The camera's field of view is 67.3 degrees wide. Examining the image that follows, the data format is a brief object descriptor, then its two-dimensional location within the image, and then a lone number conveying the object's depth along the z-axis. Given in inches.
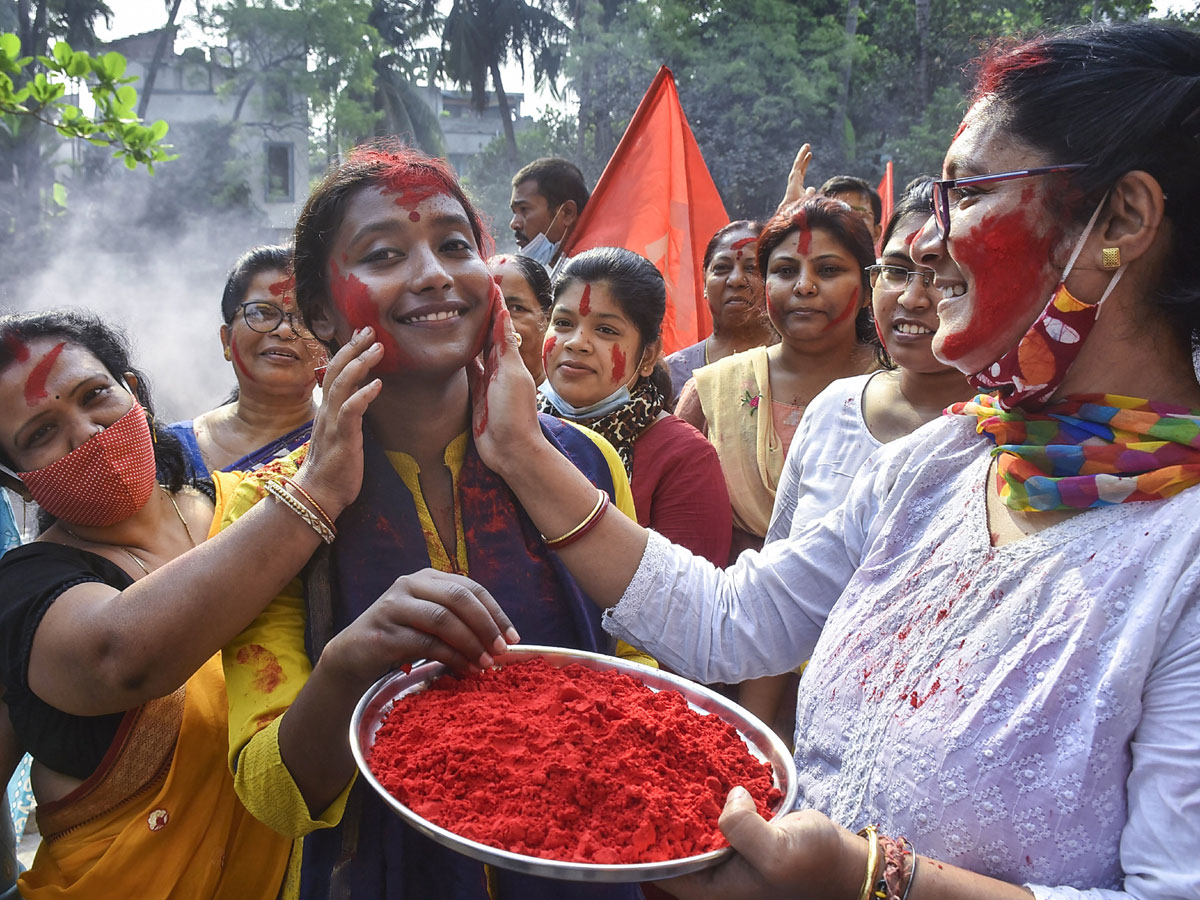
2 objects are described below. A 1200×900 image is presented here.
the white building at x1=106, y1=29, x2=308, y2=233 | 1072.2
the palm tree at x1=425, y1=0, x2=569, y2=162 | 1198.9
